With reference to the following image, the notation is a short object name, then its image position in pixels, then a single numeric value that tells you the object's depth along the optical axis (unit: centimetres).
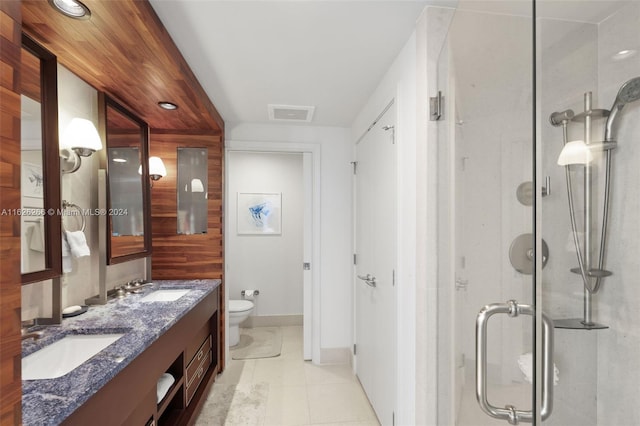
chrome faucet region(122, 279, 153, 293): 222
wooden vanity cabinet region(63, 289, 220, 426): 108
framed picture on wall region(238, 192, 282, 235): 395
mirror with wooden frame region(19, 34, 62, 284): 131
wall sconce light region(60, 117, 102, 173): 165
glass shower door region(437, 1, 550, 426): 83
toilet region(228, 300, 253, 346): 324
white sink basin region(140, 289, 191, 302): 217
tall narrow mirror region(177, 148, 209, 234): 271
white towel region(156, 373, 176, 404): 166
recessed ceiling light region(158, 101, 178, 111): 213
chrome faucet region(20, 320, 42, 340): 133
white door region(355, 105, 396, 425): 189
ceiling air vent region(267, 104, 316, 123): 255
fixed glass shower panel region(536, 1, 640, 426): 87
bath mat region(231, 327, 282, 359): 316
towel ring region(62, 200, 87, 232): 165
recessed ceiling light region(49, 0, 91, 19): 112
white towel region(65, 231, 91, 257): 161
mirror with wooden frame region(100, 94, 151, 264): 198
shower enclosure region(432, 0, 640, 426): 81
